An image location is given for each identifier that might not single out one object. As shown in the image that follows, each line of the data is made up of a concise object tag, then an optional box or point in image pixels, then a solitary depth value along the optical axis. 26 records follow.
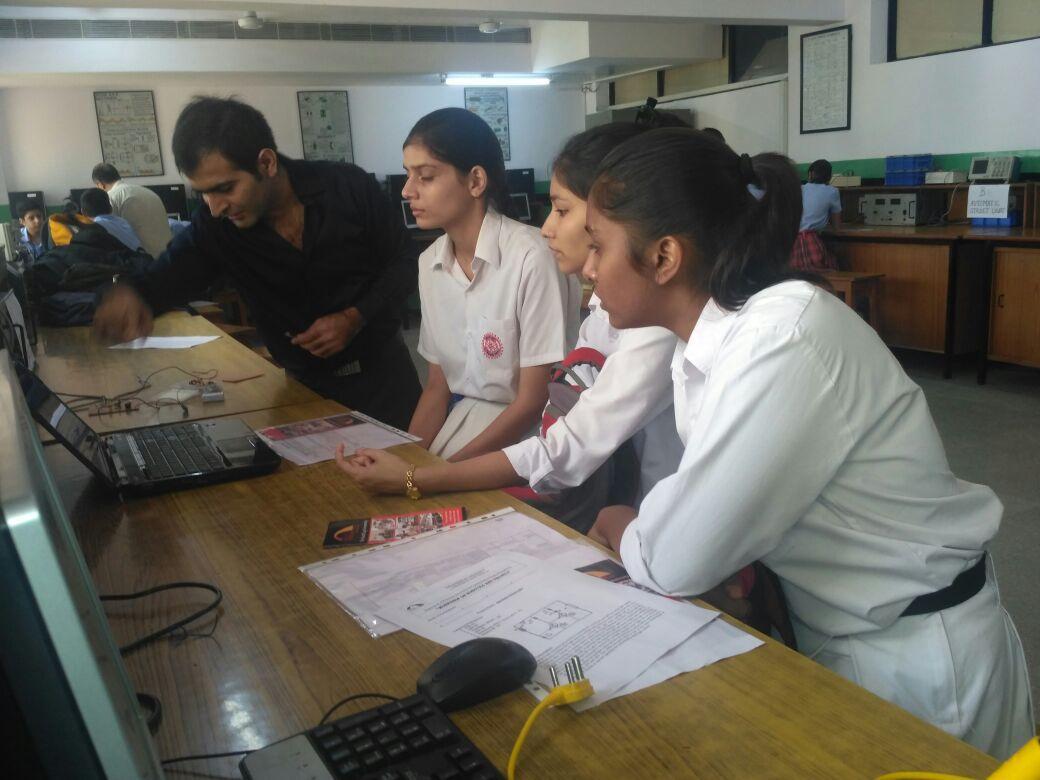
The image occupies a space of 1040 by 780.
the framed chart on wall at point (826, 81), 7.61
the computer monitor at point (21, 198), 9.21
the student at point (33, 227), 7.96
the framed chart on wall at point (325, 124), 10.65
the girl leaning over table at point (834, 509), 0.99
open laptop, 1.41
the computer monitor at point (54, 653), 0.36
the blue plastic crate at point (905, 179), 6.83
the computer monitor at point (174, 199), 9.73
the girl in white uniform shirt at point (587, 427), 1.45
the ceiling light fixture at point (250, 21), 8.11
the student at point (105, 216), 5.80
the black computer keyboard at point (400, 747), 0.72
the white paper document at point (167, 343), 2.99
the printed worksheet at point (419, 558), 1.08
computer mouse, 0.83
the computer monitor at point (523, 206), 10.12
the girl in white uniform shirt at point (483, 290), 1.93
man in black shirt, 2.20
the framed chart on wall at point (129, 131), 9.93
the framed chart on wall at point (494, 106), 11.58
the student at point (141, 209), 7.07
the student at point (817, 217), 5.91
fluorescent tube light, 10.49
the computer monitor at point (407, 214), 9.32
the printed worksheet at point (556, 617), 0.91
